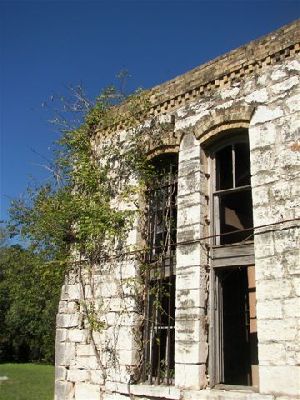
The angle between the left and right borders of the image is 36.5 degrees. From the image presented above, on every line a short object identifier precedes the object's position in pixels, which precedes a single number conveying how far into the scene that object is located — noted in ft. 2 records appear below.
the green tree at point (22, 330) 95.82
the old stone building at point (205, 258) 18.61
